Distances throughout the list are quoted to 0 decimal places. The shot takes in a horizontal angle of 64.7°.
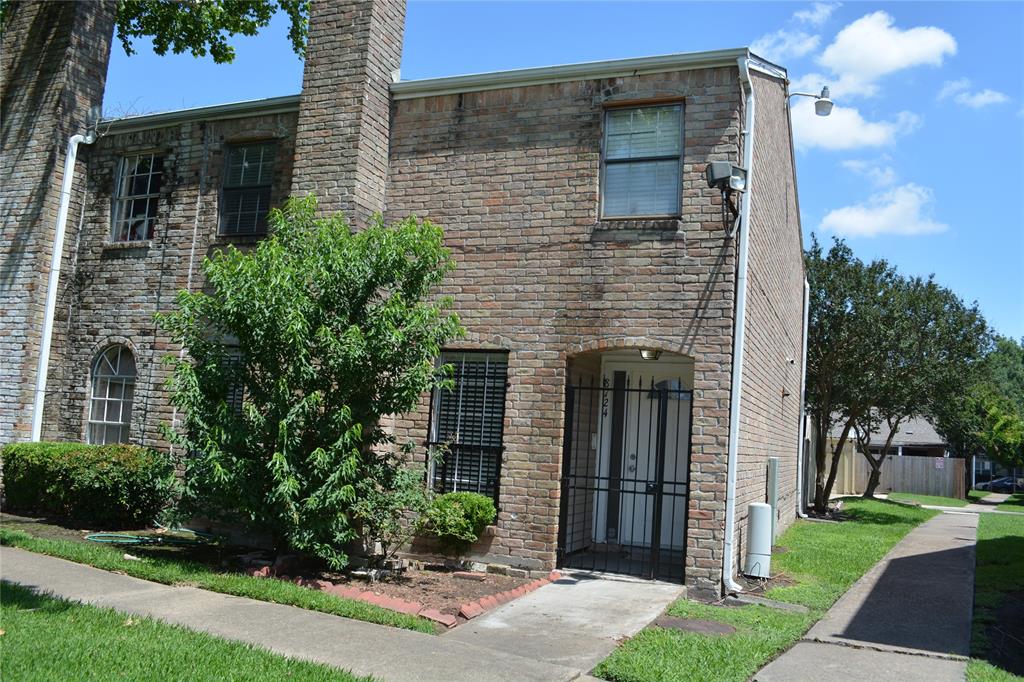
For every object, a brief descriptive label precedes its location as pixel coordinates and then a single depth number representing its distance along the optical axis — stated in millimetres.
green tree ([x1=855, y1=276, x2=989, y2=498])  21656
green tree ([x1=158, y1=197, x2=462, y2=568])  8117
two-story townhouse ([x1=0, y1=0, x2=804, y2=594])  9211
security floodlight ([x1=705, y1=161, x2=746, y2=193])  8508
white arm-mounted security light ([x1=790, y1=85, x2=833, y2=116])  11602
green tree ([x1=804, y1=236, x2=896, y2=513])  21688
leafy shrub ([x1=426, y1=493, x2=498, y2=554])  9172
